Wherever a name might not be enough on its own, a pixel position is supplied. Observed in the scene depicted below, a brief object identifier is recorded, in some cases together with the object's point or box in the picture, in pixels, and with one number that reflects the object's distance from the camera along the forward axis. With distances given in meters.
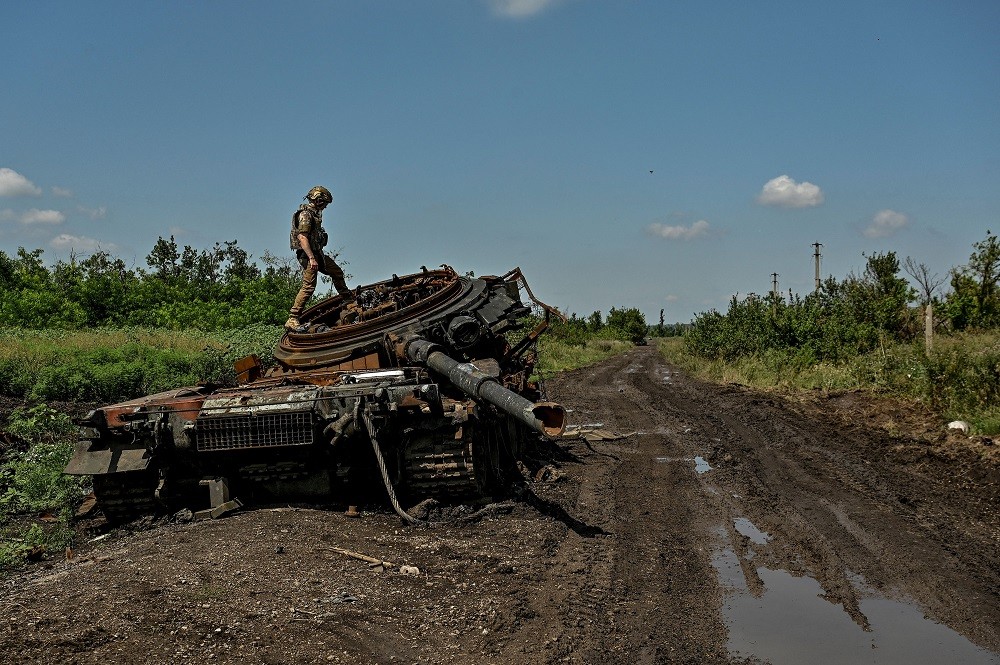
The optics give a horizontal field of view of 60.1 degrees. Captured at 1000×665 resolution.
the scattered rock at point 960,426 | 11.17
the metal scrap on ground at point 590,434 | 12.40
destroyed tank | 6.89
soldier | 9.35
